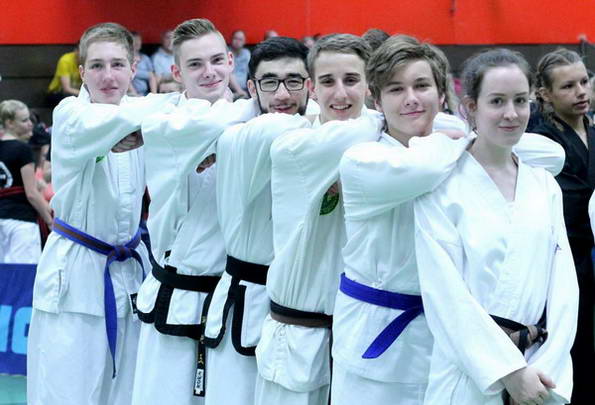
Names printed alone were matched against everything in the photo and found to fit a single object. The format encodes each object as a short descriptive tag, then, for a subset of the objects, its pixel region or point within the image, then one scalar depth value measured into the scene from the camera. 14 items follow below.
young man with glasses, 7.67
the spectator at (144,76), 22.72
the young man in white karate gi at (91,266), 9.14
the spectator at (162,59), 23.19
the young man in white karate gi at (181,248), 8.03
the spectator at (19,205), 14.80
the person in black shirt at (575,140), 9.64
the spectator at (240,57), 24.00
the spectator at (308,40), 23.36
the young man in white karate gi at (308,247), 6.93
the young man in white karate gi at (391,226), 6.00
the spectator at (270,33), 24.36
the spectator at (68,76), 22.58
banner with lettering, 13.02
